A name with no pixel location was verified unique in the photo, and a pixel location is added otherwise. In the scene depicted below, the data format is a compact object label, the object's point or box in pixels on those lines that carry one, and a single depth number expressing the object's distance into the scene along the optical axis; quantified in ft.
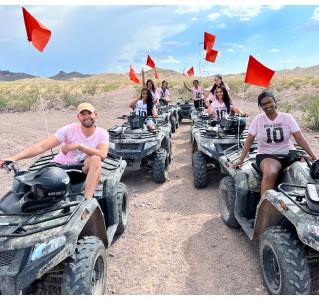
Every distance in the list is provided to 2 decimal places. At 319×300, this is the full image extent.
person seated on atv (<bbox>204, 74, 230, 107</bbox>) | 25.21
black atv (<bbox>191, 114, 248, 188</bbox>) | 18.33
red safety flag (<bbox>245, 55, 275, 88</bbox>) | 15.08
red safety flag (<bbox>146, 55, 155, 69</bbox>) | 44.66
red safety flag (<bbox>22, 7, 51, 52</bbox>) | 15.78
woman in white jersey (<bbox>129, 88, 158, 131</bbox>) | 26.69
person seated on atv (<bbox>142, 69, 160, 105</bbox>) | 30.98
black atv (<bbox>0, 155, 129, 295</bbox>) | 7.22
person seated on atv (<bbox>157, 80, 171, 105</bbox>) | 44.16
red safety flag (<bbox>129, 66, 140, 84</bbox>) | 38.43
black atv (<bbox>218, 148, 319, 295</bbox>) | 7.98
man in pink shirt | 11.16
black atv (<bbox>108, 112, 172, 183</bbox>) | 19.52
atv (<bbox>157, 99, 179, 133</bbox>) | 36.54
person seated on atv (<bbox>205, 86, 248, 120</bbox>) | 24.06
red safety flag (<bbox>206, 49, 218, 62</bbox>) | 34.32
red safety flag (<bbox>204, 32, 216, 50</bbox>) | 33.65
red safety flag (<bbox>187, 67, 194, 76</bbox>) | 63.98
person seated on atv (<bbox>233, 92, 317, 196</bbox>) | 12.37
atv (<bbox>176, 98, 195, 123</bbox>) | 46.83
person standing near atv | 42.09
